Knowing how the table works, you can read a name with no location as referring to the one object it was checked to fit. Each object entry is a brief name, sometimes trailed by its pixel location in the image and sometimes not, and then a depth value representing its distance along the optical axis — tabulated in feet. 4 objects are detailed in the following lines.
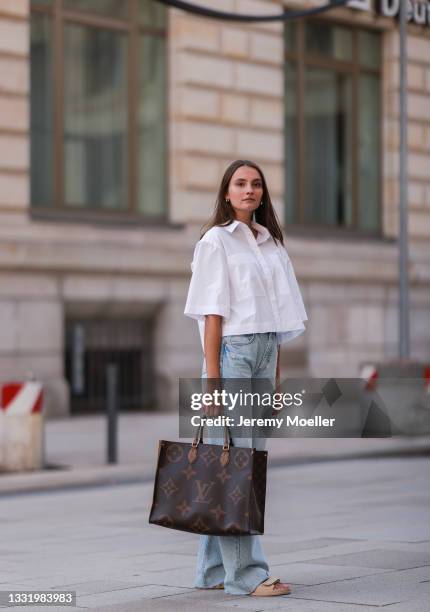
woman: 23.31
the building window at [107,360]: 74.23
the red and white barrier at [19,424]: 47.75
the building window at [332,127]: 85.87
